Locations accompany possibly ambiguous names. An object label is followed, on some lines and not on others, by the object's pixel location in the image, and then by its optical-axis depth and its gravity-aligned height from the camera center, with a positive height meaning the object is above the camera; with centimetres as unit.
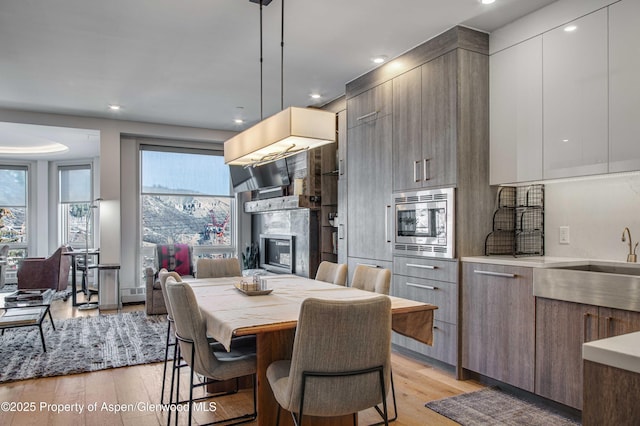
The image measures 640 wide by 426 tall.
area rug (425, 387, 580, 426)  253 -123
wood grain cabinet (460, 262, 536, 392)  278 -75
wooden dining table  199 -52
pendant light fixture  258 +50
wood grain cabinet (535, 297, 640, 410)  234 -73
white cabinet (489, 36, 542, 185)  307 +75
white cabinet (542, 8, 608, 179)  268 +75
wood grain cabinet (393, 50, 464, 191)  331 +74
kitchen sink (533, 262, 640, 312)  223 -40
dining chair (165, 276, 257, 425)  211 -65
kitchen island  85 -34
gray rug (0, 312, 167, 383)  349 -125
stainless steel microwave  331 -8
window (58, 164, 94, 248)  839 +22
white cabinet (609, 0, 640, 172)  250 +75
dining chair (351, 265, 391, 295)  288 -46
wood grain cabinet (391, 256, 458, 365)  329 -66
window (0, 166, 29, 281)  828 +3
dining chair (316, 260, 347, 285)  332 -48
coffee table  360 -88
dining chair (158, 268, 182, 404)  260 -44
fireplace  566 -57
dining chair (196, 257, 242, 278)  379 -49
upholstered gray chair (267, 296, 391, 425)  167 -58
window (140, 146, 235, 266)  669 +19
